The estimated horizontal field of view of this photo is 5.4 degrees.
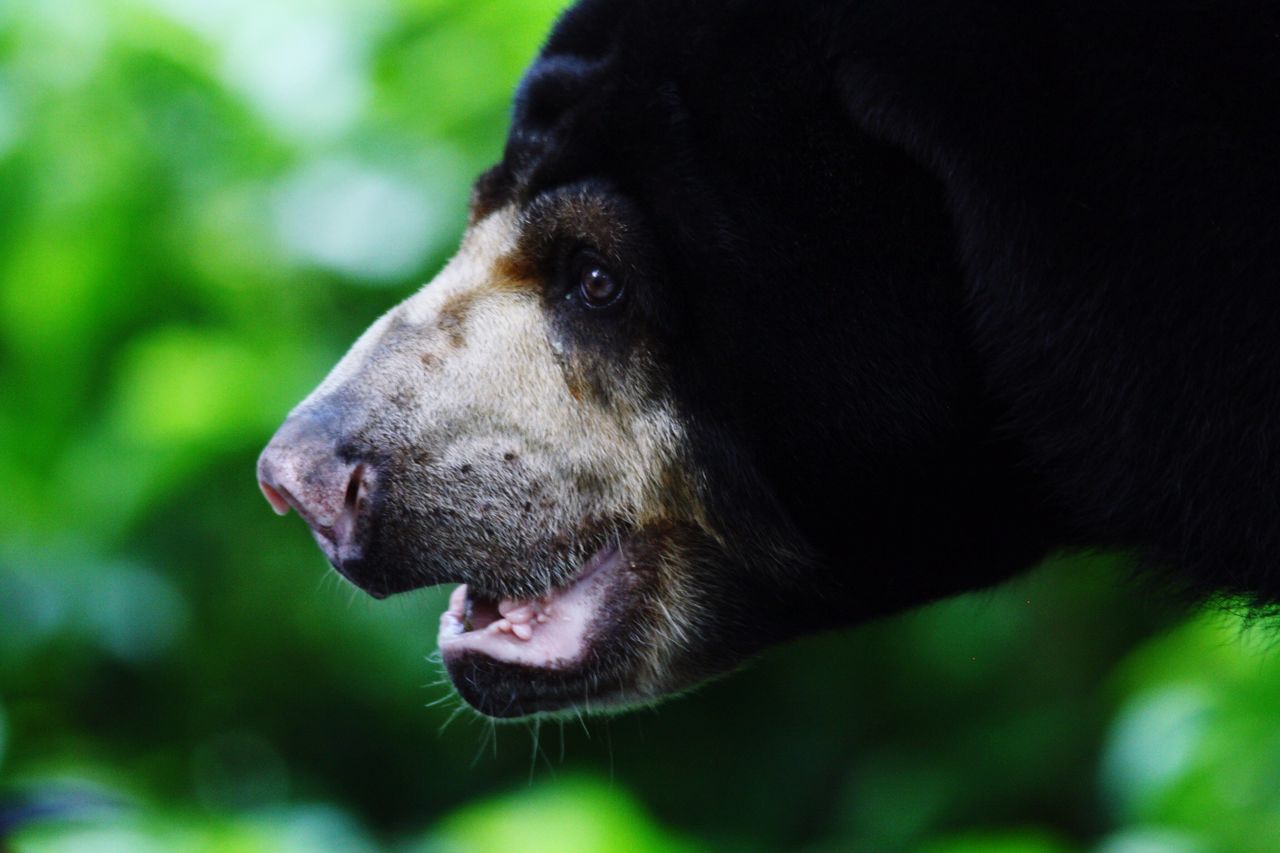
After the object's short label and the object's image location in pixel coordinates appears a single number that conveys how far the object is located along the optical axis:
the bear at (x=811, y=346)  3.83
